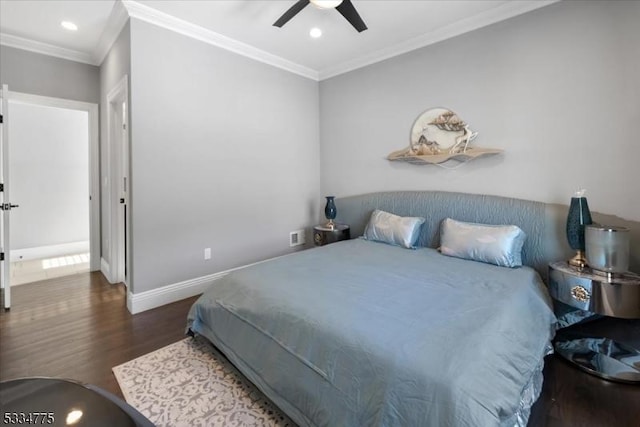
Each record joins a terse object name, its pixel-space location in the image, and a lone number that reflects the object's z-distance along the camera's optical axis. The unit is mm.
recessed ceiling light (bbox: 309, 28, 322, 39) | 3064
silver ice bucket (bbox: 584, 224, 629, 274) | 1858
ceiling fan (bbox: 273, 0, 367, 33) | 2137
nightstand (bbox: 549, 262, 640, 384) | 1770
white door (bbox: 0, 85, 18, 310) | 2727
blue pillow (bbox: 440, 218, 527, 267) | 2348
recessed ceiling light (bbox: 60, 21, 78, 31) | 2875
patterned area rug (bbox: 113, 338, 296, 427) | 1569
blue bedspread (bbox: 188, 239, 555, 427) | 1082
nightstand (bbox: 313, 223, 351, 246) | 3678
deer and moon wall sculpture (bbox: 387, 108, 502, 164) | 2941
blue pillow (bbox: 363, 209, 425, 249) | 2973
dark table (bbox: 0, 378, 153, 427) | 821
